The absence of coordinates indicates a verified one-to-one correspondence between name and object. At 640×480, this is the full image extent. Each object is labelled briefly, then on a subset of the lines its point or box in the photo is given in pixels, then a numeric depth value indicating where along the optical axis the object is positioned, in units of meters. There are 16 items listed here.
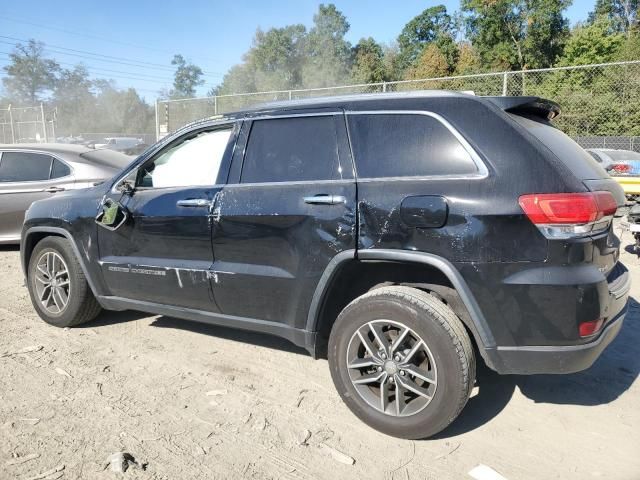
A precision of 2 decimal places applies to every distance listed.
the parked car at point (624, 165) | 9.52
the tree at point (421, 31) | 59.00
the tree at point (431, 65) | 47.03
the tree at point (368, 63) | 47.67
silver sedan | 7.39
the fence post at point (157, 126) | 17.93
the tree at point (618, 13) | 54.78
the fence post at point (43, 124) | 22.59
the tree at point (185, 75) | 90.06
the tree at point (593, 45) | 41.03
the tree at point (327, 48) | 53.38
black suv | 2.61
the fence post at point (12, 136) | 27.05
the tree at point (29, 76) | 72.81
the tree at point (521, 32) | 46.08
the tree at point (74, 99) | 54.44
